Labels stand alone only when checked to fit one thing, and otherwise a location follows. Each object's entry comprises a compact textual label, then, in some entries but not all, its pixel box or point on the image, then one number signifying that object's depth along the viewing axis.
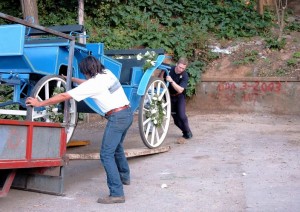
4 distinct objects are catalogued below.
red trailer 4.69
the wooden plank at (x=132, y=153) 6.10
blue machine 5.45
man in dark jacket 8.52
